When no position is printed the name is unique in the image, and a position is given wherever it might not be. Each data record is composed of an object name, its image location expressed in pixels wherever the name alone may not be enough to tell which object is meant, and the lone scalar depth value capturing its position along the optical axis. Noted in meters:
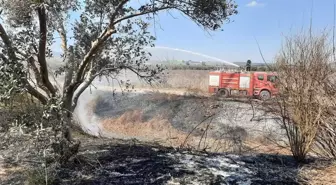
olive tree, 3.21
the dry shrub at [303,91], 4.39
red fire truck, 16.72
